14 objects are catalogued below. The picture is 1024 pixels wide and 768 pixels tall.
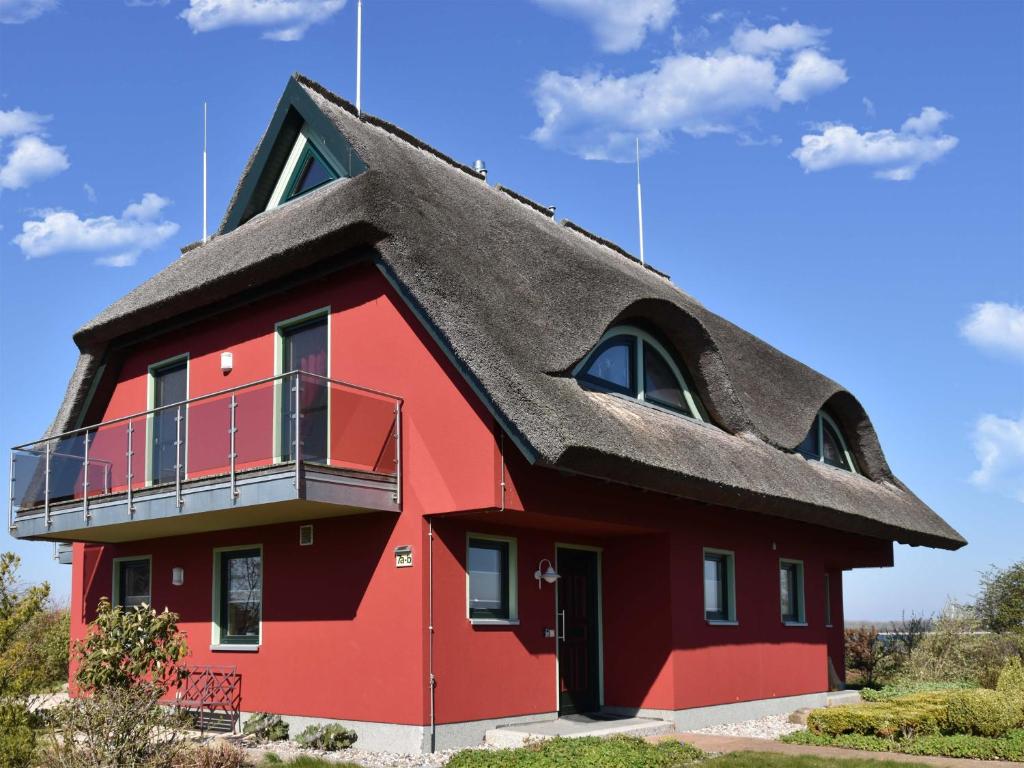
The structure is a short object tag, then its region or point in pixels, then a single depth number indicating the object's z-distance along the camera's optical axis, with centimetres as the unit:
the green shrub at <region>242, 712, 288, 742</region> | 1380
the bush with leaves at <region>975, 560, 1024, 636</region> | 2605
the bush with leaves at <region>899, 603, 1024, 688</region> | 2228
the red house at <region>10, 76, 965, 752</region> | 1285
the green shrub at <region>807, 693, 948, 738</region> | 1379
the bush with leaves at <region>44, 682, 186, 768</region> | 959
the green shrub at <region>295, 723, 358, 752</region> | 1296
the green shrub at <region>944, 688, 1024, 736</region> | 1354
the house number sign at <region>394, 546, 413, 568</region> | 1296
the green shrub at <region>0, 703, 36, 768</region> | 978
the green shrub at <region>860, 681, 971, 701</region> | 1983
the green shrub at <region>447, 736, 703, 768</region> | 1105
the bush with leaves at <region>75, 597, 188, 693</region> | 1202
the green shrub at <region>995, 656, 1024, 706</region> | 1528
